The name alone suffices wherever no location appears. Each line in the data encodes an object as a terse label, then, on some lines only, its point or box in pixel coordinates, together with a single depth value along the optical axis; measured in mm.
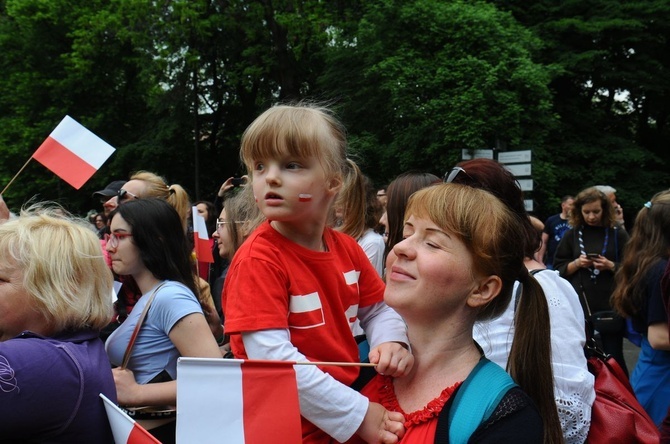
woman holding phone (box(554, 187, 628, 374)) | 6871
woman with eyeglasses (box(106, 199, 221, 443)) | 2764
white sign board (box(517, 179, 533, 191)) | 13195
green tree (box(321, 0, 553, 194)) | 17844
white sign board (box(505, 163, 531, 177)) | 13805
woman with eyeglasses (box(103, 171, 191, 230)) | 4801
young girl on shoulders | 1820
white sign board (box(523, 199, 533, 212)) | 12586
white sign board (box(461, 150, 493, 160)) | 14609
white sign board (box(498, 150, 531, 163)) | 13894
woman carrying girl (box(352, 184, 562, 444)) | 1702
